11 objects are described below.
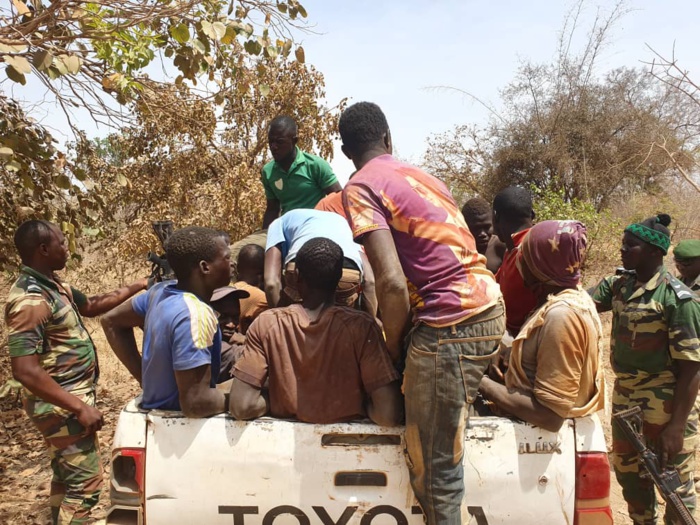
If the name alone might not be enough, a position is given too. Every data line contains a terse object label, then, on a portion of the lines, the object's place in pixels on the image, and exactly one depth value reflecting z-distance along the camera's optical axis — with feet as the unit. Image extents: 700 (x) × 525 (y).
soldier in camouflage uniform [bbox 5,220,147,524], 9.86
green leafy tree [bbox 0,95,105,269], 12.57
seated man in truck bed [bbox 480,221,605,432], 6.93
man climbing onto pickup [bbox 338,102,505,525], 6.70
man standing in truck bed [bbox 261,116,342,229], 14.40
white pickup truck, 6.78
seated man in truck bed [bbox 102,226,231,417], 7.23
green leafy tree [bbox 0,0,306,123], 9.40
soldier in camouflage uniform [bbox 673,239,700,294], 14.06
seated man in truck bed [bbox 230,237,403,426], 7.14
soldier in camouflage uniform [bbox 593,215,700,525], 9.91
